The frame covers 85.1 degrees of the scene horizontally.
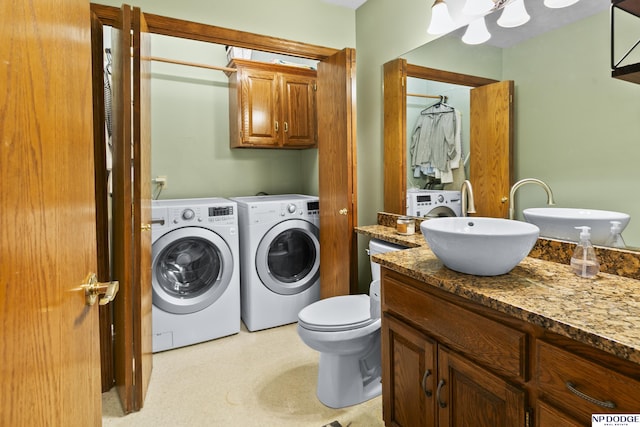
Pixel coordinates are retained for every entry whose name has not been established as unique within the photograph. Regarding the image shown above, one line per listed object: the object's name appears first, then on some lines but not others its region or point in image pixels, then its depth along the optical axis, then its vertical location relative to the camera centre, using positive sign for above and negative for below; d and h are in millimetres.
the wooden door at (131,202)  1651 +9
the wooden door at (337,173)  2381 +202
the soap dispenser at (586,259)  1161 -209
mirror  1206 +299
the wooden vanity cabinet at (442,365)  970 -541
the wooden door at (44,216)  493 -19
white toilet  1717 -731
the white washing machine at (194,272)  2338 -496
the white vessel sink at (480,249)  1075 -160
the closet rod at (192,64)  2928 +1205
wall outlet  3032 +193
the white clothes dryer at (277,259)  2648 -457
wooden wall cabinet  3008 +859
